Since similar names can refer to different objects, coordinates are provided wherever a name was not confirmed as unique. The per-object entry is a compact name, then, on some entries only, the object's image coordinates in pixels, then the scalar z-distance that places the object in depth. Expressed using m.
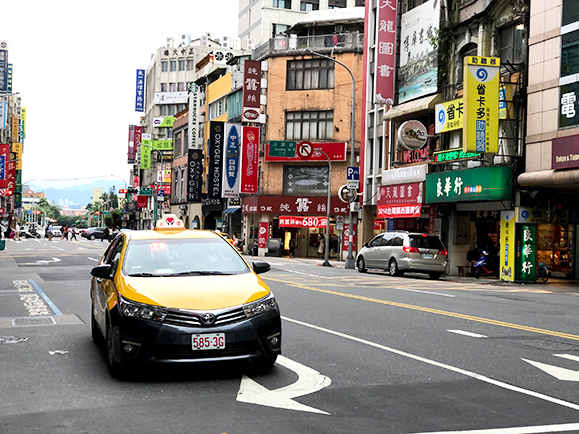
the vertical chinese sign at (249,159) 55.22
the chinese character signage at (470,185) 27.56
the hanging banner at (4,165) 58.78
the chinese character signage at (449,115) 31.03
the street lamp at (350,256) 36.91
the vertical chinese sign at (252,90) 55.66
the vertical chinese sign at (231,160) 57.75
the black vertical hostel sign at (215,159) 61.06
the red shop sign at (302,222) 52.88
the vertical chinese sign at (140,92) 120.44
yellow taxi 7.21
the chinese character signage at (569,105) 24.58
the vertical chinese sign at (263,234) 54.91
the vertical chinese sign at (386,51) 37.84
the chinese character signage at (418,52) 34.47
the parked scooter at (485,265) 30.73
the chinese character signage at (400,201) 34.81
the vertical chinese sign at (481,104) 26.95
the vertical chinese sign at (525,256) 27.56
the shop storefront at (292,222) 53.06
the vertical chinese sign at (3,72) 82.50
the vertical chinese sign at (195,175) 70.19
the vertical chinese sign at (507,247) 27.67
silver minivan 27.91
